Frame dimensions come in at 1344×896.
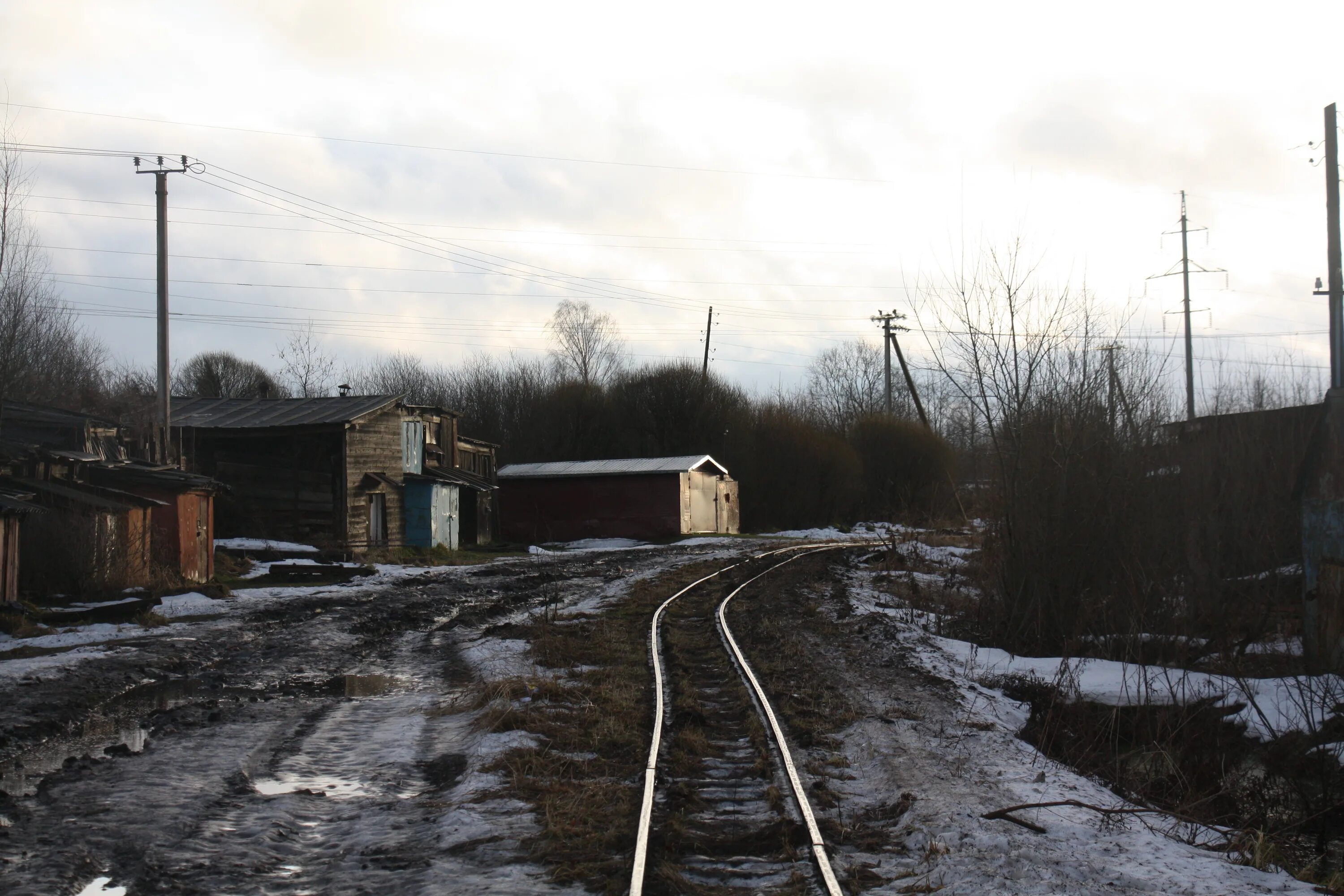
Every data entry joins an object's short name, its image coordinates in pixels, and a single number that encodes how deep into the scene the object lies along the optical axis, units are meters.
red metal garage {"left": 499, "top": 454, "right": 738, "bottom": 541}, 45.59
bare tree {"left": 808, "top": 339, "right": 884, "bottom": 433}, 74.44
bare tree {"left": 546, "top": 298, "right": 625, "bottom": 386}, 69.00
